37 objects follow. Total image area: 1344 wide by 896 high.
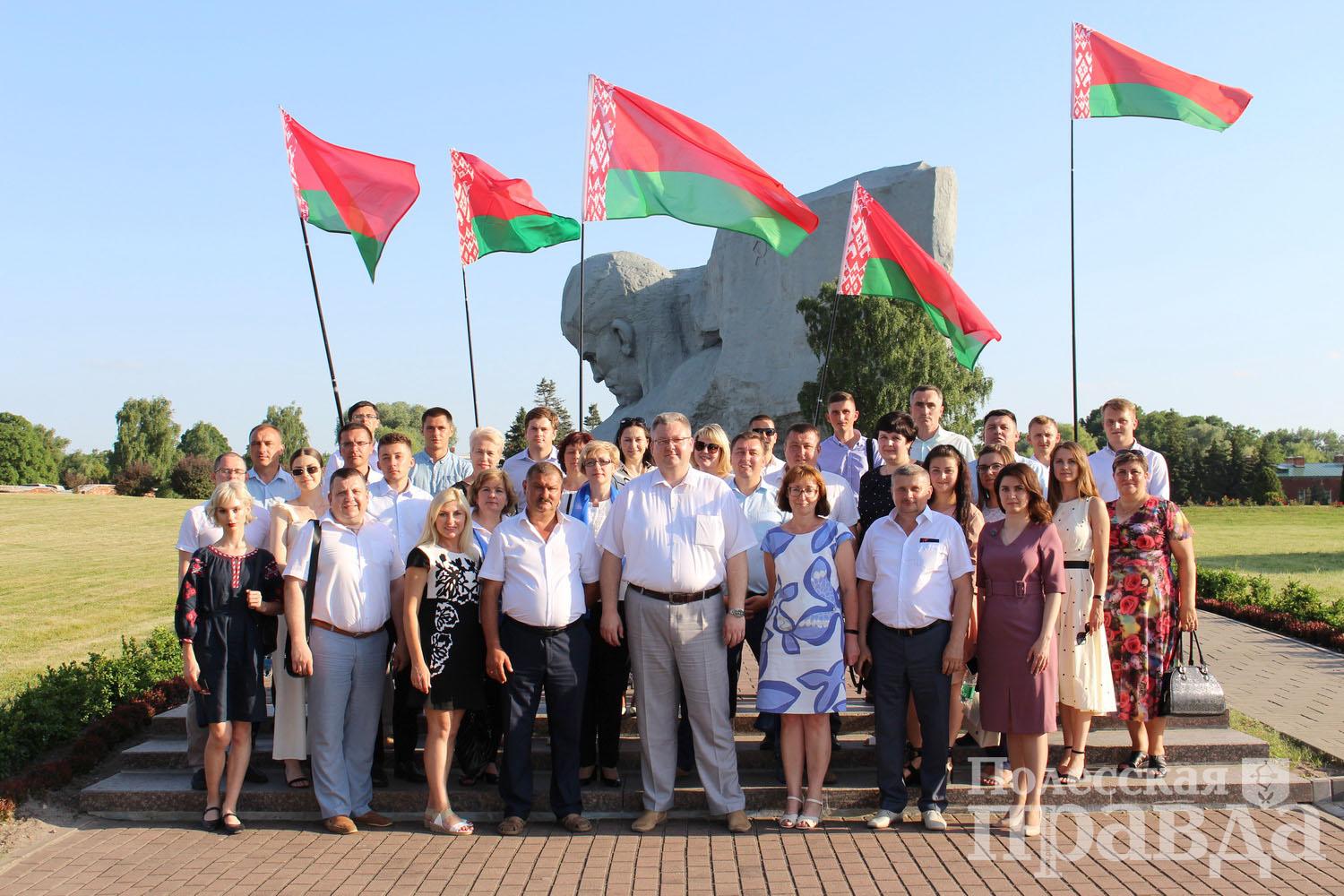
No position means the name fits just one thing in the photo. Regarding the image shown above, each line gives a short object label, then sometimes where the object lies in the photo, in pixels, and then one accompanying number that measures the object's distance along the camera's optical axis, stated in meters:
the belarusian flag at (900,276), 9.30
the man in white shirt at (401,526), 5.88
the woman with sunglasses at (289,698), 5.54
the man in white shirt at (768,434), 6.22
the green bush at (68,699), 6.74
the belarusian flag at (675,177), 8.19
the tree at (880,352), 31.11
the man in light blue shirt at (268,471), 6.29
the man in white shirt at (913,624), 5.14
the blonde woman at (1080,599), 5.56
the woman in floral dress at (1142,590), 5.81
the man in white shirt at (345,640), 5.25
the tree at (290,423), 82.56
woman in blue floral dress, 5.21
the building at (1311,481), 54.31
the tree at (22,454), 70.94
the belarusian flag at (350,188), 8.57
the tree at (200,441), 92.50
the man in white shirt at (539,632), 5.18
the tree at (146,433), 78.69
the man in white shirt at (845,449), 7.11
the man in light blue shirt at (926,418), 6.92
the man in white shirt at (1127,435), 6.46
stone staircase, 5.60
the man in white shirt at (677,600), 5.18
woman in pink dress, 5.18
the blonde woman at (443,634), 5.21
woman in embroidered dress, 5.26
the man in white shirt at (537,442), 6.50
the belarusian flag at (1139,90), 10.06
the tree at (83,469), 66.38
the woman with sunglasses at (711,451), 5.62
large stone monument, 37.06
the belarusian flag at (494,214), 9.40
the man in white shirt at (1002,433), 6.72
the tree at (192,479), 43.53
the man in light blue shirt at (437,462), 6.96
